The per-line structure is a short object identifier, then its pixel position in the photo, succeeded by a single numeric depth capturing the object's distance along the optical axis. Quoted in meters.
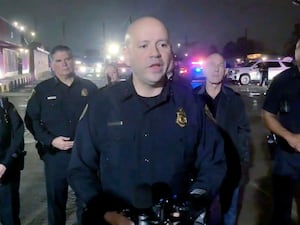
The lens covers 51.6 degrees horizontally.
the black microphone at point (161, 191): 1.32
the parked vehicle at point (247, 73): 23.66
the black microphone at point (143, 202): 1.28
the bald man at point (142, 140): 1.48
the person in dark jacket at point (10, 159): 2.70
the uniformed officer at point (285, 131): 2.62
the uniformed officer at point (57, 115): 2.98
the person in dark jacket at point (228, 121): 2.93
